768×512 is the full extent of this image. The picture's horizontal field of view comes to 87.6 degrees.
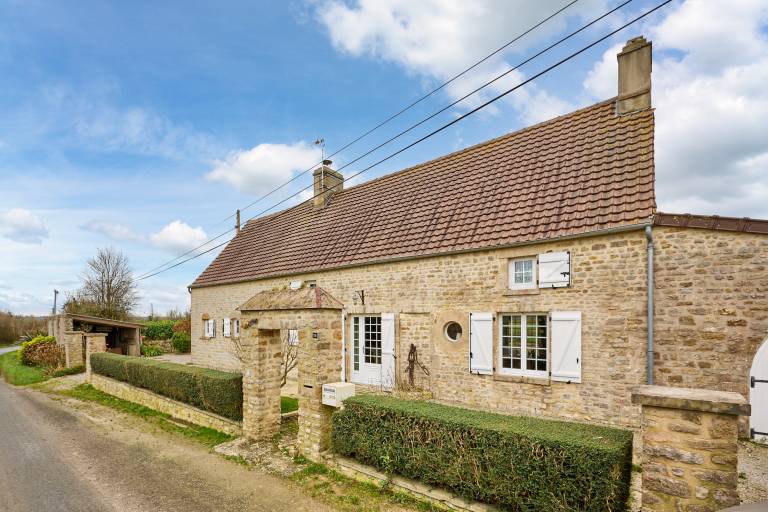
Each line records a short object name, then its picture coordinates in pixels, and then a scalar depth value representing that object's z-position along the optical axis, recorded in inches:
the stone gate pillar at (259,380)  311.7
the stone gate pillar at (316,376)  271.1
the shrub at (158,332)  1135.0
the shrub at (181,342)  1036.5
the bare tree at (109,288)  1360.7
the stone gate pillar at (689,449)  126.6
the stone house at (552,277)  264.2
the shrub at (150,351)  954.8
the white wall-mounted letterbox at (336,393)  261.1
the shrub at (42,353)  783.1
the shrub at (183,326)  1085.2
